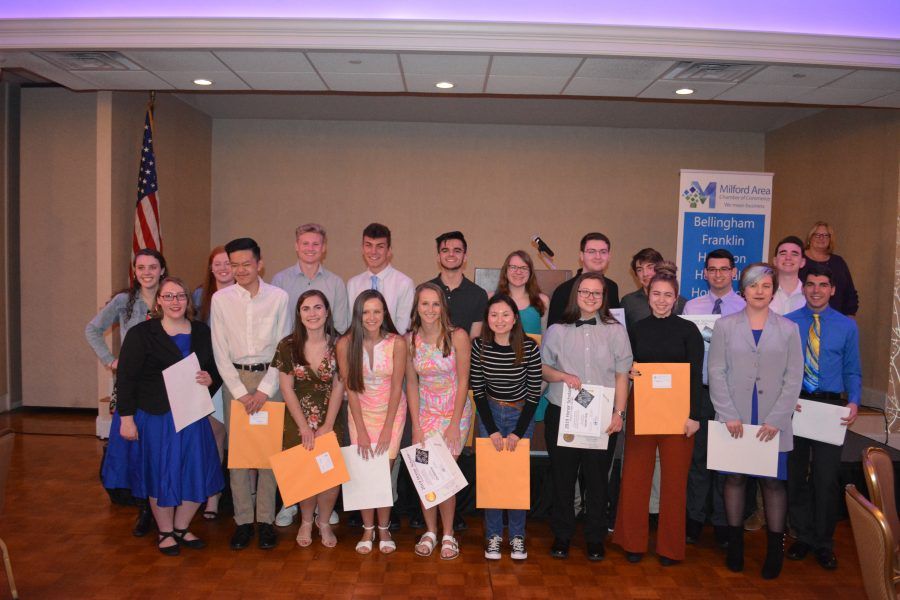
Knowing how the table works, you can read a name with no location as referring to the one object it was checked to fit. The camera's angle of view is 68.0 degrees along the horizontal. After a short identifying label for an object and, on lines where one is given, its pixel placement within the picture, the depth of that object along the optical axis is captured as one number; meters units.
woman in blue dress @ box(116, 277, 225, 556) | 3.64
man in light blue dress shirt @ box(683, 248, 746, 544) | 4.11
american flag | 6.23
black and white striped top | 3.63
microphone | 5.10
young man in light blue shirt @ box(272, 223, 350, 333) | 4.28
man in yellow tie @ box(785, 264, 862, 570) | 3.79
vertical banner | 6.43
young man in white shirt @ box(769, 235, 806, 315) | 4.20
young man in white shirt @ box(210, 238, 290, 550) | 3.80
